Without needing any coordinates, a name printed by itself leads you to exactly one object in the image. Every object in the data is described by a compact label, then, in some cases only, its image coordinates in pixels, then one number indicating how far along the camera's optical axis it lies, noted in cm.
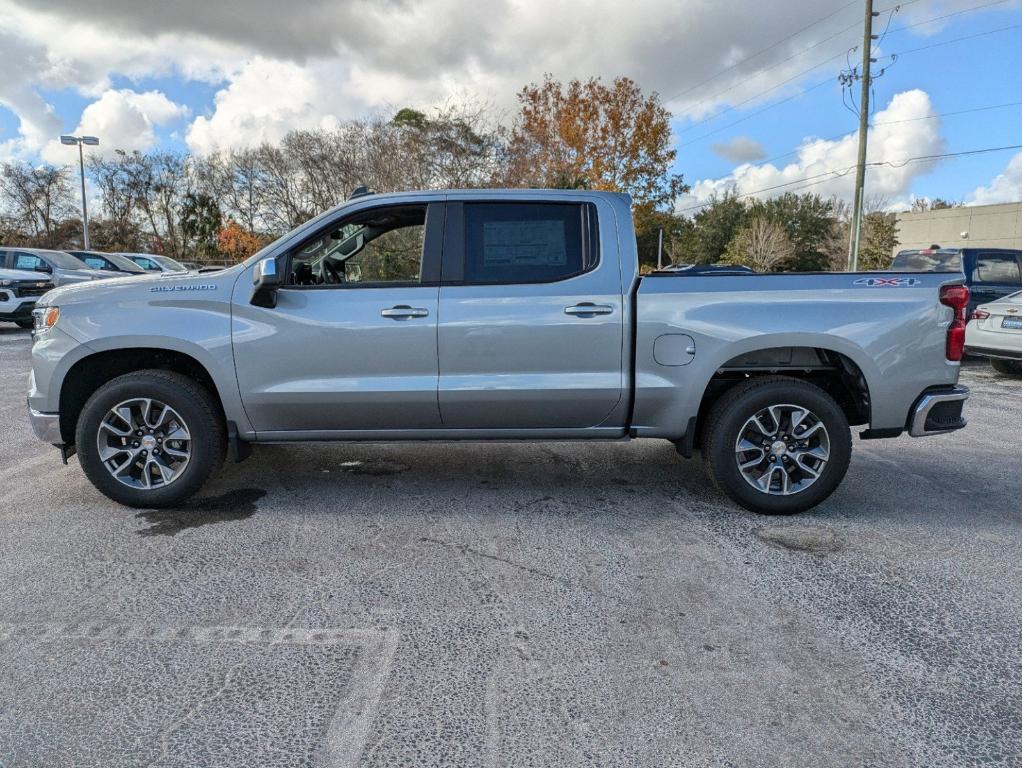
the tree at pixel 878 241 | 3522
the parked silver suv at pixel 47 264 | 1606
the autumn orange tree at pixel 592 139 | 2633
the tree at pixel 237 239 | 4147
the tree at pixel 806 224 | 4297
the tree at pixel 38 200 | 4303
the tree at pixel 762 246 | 3678
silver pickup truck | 412
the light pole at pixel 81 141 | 3002
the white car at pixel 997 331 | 947
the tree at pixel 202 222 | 4462
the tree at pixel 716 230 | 4559
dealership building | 3425
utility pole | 2139
